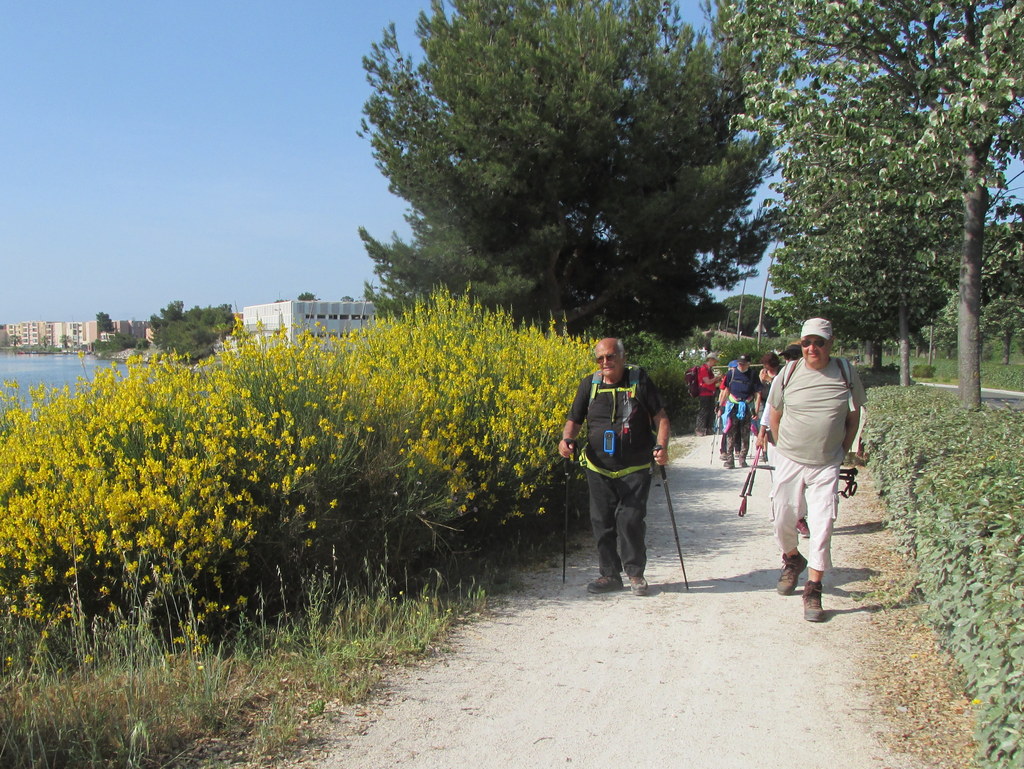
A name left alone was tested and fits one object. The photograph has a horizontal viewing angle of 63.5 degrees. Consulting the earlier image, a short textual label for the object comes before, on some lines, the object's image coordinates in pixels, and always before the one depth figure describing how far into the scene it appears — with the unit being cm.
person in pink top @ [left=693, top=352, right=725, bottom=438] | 1538
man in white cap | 523
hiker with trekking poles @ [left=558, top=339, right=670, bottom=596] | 559
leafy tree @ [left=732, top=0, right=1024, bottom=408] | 861
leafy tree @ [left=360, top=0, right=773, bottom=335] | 1689
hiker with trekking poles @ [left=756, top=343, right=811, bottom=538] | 586
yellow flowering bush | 431
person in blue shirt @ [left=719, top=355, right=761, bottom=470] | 1138
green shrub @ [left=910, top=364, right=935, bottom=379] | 5244
